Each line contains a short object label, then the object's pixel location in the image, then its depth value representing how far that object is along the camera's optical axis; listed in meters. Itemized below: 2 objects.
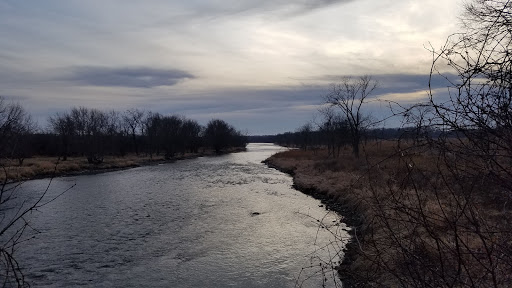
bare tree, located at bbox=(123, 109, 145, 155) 102.24
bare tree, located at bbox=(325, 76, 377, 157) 44.20
